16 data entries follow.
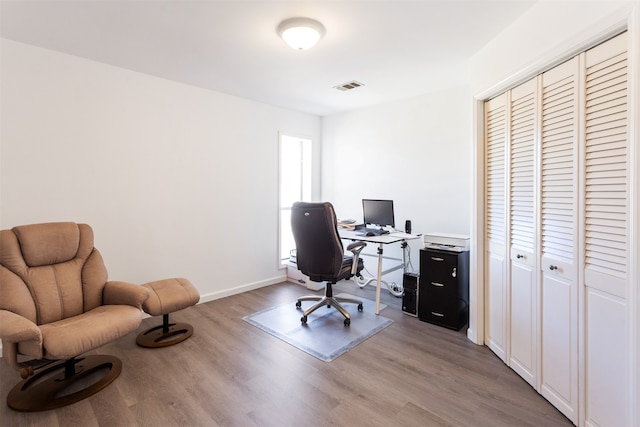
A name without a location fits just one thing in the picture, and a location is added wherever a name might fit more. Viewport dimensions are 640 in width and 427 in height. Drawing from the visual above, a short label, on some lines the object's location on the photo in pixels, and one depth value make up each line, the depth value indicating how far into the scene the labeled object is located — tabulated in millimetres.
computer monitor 3824
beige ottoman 2580
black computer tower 3312
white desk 3282
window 4734
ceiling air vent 3475
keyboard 3702
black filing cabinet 2973
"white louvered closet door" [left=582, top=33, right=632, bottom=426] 1456
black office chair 2945
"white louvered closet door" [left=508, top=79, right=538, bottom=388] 2070
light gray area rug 2662
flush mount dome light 2166
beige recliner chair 1847
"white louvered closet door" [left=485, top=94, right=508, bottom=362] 2403
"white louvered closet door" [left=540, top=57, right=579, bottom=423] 1737
